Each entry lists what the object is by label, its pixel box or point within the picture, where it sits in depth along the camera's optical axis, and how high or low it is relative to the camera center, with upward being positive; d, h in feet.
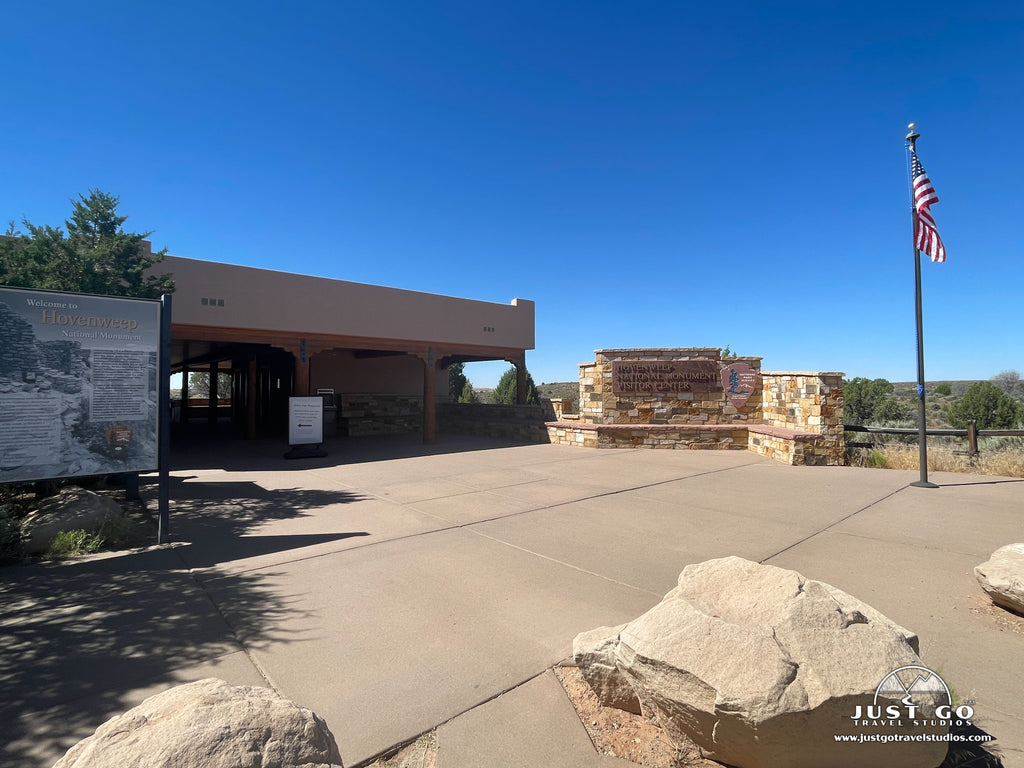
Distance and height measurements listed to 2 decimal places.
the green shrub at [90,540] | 18.37 -4.89
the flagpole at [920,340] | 29.30 +3.14
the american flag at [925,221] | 28.55 +9.42
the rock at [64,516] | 18.65 -4.23
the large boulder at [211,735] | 5.81 -3.76
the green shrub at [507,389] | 93.35 +1.87
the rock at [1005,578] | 12.91 -4.37
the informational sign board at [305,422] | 44.06 -1.78
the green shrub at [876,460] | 38.22 -4.36
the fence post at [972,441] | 38.19 -3.01
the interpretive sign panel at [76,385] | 17.60 +0.54
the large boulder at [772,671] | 7.20 -3.85
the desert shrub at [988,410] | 64.64 -1.41
